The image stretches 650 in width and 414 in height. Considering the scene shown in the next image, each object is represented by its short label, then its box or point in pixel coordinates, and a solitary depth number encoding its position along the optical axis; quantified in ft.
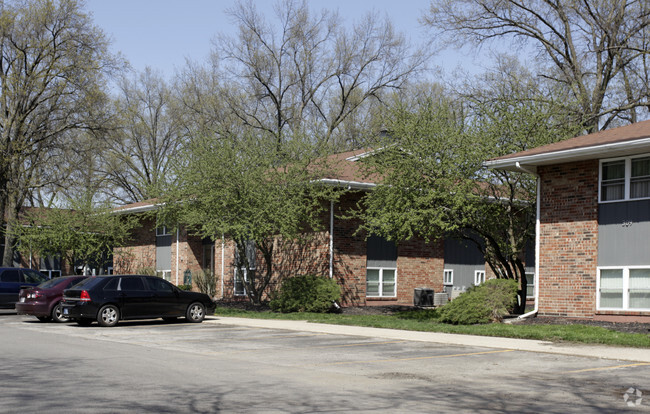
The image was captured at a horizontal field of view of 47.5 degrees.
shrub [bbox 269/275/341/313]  82.53
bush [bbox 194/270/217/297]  108.47
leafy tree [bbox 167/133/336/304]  81.25
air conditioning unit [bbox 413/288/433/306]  95.30
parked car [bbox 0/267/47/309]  85.15
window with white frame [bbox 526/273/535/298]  108.06
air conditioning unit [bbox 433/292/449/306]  97.14
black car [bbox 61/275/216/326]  67.46
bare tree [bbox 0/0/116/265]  116.57
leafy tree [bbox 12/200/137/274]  117.60
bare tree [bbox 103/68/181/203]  183.42
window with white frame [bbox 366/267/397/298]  92.84
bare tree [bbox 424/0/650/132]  105.09
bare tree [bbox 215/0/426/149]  155.53
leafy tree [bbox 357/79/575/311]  71.61
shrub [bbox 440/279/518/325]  65.87
